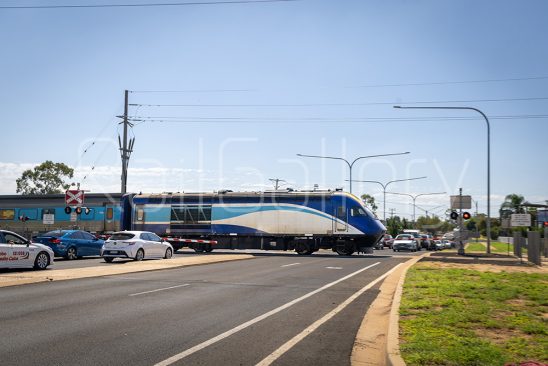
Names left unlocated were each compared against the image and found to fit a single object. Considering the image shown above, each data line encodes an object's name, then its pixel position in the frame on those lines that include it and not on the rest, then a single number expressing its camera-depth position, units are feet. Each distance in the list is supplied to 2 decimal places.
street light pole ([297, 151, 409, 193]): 158.42
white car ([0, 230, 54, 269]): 58.08
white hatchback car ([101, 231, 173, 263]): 79.05
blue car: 82.38
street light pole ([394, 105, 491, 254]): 104.32
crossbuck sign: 89.51
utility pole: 121.43
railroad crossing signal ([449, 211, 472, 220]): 106.96
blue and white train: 110.22
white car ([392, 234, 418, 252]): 157.89
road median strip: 50.34
